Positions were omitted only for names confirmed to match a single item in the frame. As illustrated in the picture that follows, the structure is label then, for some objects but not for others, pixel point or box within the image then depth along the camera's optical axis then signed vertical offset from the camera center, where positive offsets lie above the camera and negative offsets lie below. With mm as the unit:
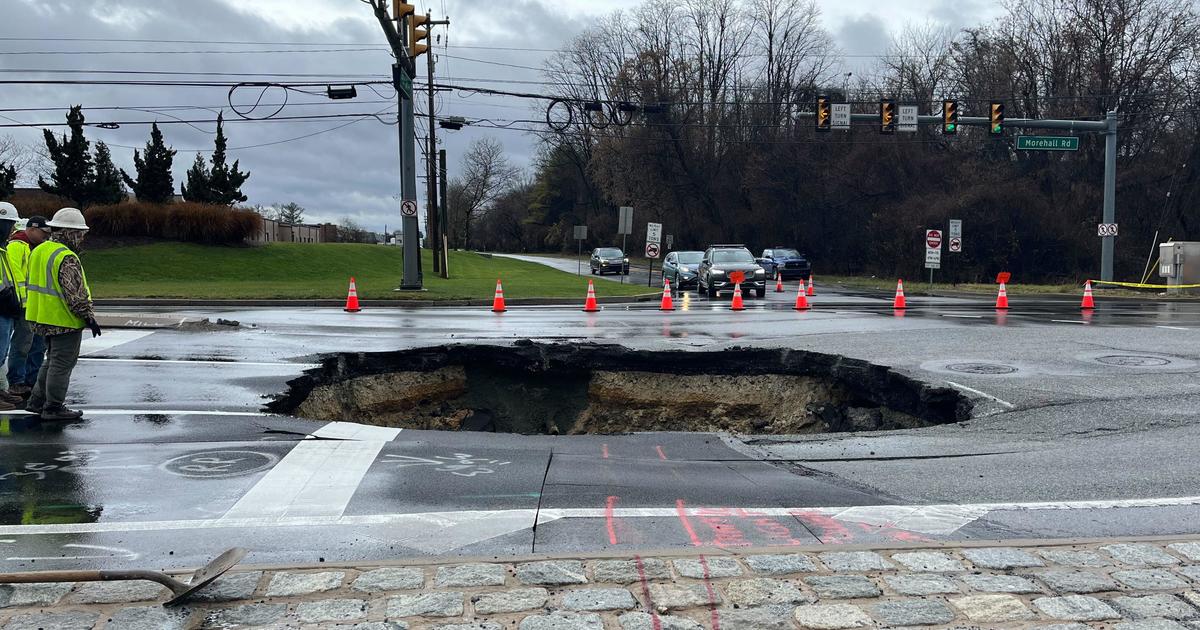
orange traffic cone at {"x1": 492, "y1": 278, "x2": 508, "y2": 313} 20880 -1039
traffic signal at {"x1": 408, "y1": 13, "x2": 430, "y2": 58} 22391 +5968
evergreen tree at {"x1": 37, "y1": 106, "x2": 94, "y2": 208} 45844 +5076
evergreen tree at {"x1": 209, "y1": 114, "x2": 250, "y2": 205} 54281 +5233
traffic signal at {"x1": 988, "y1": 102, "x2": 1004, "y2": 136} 28516 +4663
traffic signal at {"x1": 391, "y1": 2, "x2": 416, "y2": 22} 19906 +5802
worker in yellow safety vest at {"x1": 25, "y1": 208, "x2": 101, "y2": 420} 7043 -397
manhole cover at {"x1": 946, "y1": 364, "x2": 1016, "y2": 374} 9930 -1306
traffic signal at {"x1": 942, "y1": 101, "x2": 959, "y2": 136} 28762 +4873
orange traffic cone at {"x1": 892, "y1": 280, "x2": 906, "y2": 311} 21505 -1080
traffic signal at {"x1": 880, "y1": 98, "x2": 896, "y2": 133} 29594 +4933
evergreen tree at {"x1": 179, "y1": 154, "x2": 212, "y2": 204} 53250 +4476
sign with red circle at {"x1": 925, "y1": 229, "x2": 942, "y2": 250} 31422 +720
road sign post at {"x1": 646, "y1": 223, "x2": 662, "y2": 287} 34281 +794
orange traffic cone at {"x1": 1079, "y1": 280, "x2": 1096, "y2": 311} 21766 -1070
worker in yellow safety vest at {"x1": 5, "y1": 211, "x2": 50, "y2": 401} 7867 -714
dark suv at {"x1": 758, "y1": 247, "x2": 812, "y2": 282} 43812 -257
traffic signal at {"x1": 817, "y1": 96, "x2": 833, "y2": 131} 29766 +5073
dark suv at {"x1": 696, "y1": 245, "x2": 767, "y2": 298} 27875 -381
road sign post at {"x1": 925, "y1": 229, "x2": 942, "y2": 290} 31438 +466
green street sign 28875 +3913
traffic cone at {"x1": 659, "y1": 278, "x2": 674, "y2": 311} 20953 -1057
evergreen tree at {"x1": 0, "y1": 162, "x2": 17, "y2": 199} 43406 +4308
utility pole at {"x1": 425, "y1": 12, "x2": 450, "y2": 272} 35150 +3094
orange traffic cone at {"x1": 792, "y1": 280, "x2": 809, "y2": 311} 21188 -1080
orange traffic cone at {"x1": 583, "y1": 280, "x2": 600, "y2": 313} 21172 -1106
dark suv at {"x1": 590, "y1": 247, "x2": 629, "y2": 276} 48906 -83
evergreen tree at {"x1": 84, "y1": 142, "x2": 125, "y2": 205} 47156 +4229
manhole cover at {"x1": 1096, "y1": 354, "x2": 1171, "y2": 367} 10461 -1285
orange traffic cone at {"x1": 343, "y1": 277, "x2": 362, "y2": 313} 21047 -1038
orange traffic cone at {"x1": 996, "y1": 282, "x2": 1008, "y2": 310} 21448 -1047
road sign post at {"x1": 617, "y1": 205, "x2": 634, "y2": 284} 33438 +1553
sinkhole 10367 -1672
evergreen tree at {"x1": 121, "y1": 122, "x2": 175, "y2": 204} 49312 +5042
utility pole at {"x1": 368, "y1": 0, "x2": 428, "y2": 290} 24000 +3082
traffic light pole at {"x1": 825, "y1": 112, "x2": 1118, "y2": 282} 27844 +4315
